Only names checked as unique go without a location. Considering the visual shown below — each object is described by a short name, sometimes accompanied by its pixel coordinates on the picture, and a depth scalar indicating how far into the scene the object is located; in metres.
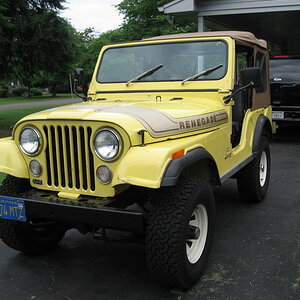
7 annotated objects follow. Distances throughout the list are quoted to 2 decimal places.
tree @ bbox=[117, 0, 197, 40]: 18.06
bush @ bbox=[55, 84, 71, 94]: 46.68
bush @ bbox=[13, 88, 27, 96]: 40.91
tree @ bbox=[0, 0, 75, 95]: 10.95
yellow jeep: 2.57
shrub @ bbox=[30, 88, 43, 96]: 41.03
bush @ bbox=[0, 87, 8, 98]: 37.54
